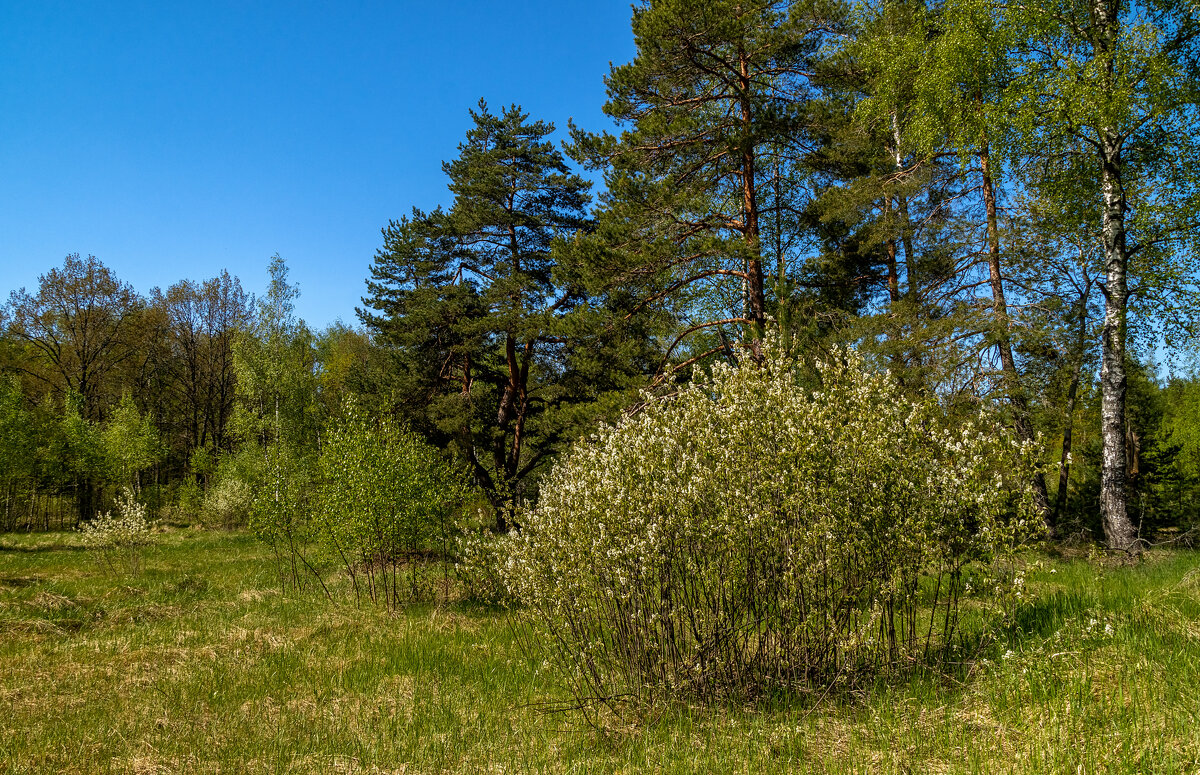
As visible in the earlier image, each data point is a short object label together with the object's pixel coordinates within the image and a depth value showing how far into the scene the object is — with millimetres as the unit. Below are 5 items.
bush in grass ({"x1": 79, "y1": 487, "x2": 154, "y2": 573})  14039
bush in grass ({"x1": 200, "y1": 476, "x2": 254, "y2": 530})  27172
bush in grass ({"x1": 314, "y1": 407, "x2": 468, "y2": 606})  10945
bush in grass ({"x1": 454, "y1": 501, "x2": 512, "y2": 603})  6578
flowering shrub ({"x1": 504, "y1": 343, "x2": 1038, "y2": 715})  4953
